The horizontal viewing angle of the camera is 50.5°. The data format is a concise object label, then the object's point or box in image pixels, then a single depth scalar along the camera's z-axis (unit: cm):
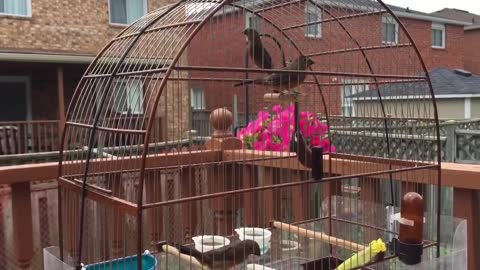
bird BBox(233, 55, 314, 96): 190
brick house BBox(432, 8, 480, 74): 1962
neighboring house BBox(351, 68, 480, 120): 1170
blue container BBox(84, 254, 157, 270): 183
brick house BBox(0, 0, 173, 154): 973
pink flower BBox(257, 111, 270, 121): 371
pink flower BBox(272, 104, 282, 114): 329
